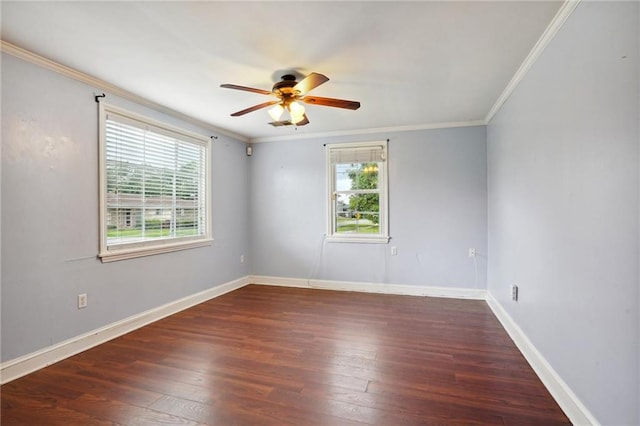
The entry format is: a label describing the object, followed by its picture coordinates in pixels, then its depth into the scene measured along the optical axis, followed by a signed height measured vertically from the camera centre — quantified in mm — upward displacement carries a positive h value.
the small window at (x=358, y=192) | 4555 +335
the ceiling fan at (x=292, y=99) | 2447 +1007
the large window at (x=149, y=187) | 2951 +314
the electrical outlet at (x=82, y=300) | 2668 -748
